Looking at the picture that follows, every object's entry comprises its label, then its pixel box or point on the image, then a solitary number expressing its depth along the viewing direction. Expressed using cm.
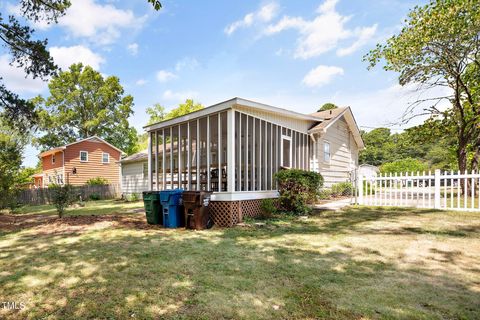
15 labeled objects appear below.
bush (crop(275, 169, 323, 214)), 862
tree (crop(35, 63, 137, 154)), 3200
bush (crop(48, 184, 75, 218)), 900
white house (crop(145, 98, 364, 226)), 777
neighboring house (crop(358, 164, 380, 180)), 2814
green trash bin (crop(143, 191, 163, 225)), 801
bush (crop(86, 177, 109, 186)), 2313
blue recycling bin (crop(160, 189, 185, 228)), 766
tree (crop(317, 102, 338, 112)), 3331
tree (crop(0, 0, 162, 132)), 925
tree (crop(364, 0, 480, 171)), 1084
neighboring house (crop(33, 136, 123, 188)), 2342
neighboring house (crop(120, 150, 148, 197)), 1884
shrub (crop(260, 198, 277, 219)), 841
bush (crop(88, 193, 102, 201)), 2053
